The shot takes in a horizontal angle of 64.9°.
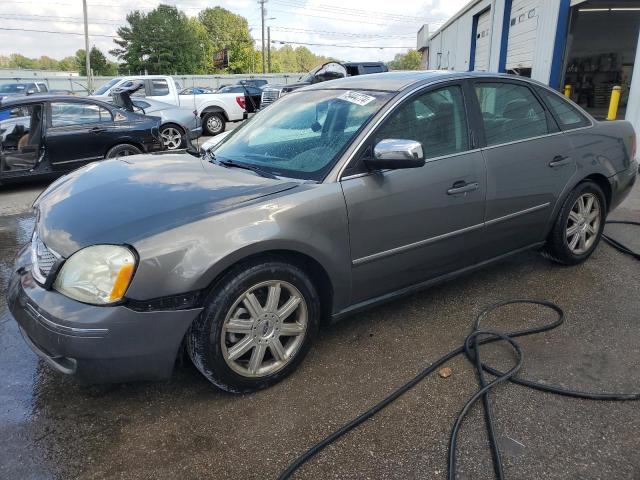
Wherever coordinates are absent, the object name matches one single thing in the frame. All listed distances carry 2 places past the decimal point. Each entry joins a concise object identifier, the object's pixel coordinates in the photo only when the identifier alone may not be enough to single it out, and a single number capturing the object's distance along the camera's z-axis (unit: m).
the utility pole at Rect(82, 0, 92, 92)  32.72
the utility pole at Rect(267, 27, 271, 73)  68.80
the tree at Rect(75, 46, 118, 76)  67.25
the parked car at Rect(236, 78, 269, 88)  28.35
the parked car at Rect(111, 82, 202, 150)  10.48
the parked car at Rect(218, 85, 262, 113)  16.15
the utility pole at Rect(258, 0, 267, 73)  65.19
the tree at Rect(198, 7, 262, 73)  85.12
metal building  13.17
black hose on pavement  2.13
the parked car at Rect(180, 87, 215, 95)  15.81
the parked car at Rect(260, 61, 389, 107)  13.82
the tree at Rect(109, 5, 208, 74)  67.88
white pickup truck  14.63
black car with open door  7.23
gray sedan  2.22
